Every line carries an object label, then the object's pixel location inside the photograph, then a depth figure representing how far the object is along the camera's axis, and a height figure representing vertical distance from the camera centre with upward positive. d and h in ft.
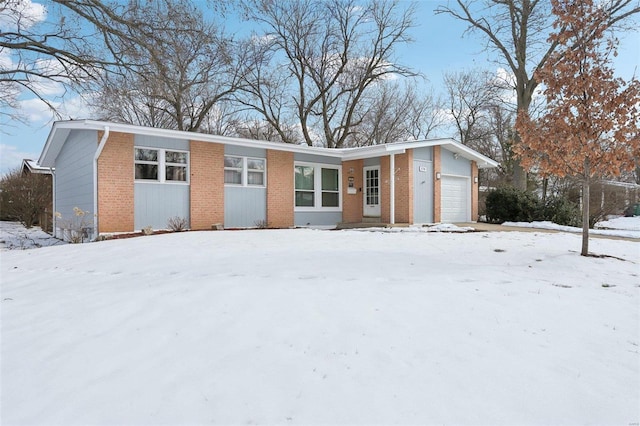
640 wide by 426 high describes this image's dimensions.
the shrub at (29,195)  65.51 +2.59
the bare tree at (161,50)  31.89 +14.27
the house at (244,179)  34.88 +3.38
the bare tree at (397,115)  87.86 +22.82
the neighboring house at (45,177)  57.88 +5.77
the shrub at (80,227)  34.96 -1.63
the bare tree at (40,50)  35.01 +15.69
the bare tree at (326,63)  76.07 +30.69
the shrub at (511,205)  50.11 +0.48
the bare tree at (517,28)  58.29 +28.74
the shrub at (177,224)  36.91 -1.40
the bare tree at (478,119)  83.87 +21.10
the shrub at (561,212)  47.21 -0.43
